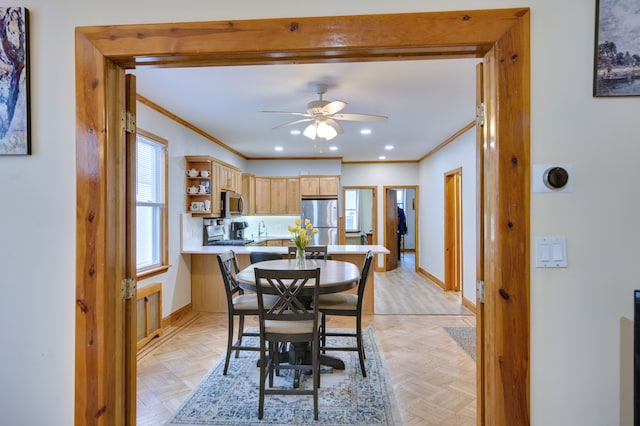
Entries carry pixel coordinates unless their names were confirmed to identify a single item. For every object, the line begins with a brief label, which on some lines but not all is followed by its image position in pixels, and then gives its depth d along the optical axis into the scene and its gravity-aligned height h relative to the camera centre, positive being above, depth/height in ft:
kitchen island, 15.12 -2.95
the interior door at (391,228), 25.73 -1.27
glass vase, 10.25 -1.42
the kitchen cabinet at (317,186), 23.18 +1.78
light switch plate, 4.17 -0.50
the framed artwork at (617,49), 4.08 +1.95
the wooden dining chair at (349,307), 9.35 -2.70
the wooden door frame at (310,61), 4.17 +1.08
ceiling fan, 10.27 +3.03
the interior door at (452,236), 19.61 -1.41
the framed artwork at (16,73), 4.60 +1.89
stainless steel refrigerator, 23.04 -0.25
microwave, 17.03 +0.44
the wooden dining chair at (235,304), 9.50 -2.64
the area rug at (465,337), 11.04 -4.47
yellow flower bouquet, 9.96 -0.72
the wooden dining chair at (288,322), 7.38 -2.58
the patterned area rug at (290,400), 7.34 -4.44
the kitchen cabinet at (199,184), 15.03 +1.29
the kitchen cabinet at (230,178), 16.57 +1.81
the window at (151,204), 11.96 +0.33
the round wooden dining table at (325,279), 8.55 -1.74
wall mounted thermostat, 4.15 +0.41
